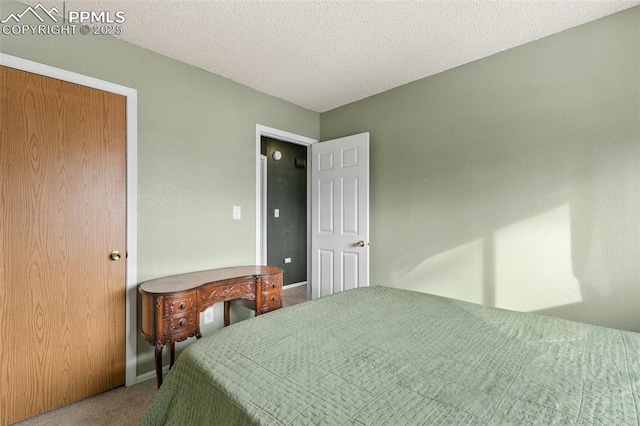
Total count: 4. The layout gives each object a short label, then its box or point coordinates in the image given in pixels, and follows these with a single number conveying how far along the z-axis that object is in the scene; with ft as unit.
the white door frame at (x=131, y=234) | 7.09
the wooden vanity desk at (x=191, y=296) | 6.22
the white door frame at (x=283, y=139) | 9.80
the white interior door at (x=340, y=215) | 10.16
